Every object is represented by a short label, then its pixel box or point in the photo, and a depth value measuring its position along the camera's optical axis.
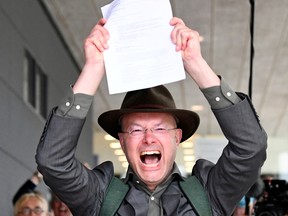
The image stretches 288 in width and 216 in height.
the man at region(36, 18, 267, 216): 2.66
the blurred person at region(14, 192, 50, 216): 5.50
